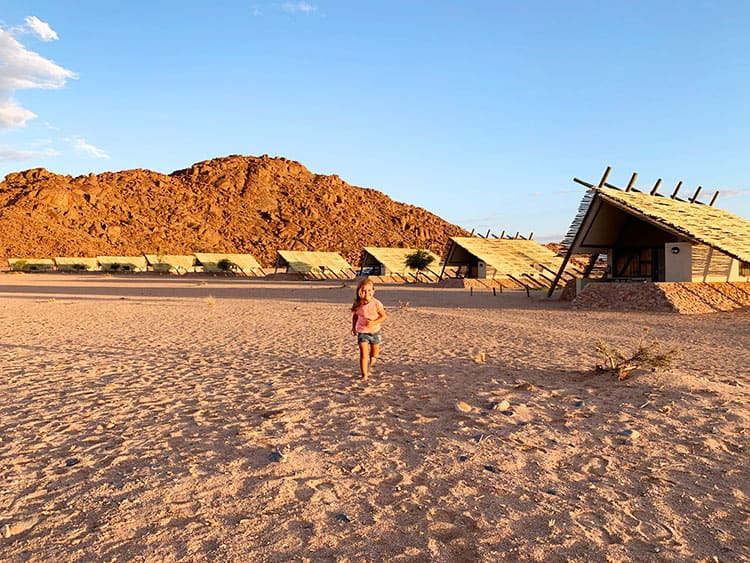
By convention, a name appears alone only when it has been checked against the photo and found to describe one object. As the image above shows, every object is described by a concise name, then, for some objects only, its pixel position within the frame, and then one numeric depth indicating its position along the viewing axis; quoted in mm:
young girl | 6551
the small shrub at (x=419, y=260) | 41406
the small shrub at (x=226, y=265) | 53509
